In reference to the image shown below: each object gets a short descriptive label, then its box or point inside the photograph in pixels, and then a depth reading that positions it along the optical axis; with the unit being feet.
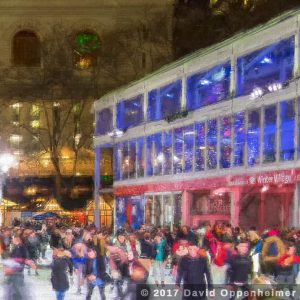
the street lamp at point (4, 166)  137.28
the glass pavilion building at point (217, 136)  85.25
